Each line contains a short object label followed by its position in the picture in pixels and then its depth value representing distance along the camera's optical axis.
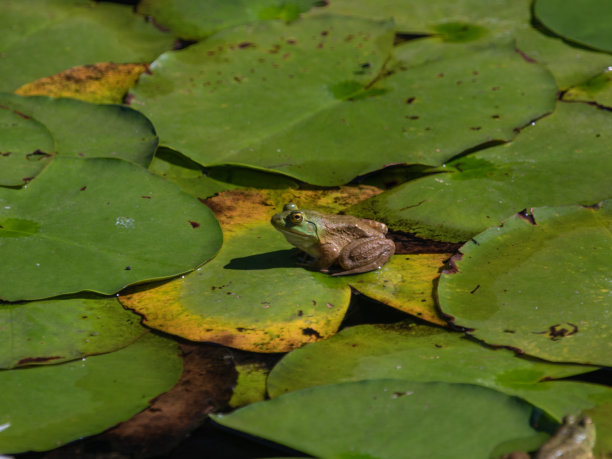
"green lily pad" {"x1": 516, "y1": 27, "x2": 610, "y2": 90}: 12.02
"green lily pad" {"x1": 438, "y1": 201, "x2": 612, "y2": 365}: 7.22
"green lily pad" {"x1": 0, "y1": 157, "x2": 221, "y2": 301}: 8.16
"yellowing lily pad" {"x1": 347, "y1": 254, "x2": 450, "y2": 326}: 8.03
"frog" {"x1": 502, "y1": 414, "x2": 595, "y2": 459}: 5.84
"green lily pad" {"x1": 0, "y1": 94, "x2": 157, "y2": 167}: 10.42
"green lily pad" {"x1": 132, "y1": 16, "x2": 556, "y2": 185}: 10.29
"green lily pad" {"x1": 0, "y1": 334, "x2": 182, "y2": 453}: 6.59
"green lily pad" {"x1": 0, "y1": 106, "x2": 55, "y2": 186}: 9.50
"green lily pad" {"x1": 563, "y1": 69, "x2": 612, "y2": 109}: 11.27
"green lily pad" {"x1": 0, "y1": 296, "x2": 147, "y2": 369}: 7.42
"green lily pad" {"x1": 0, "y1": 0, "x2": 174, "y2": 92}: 12.97
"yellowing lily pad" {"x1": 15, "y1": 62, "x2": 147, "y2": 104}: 12.34
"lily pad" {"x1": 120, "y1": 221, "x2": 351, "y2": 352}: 7.76
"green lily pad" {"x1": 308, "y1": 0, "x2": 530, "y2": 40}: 13.55
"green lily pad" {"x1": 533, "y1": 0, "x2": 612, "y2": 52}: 12.72
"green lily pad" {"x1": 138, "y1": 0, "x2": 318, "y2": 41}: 14.06
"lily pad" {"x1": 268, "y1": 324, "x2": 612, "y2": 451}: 6.64
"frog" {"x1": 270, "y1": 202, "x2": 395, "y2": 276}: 8.60
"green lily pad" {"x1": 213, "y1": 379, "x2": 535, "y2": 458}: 6.04
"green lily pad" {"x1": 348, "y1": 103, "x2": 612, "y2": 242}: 9.30
